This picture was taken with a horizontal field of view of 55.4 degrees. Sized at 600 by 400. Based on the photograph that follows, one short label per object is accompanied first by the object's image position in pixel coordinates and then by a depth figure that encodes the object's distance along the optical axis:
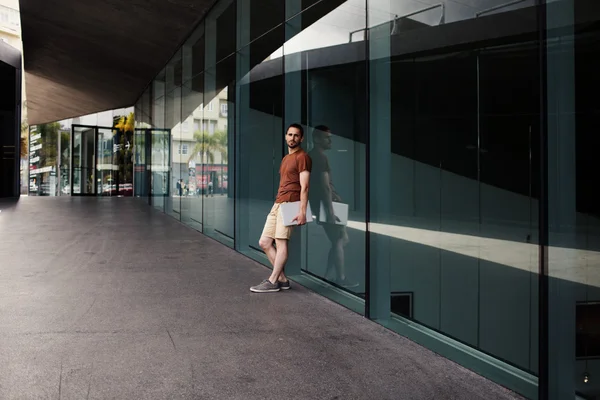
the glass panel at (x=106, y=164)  33.50
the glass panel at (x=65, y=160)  34.16
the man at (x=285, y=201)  5.74
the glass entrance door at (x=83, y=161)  34.03
